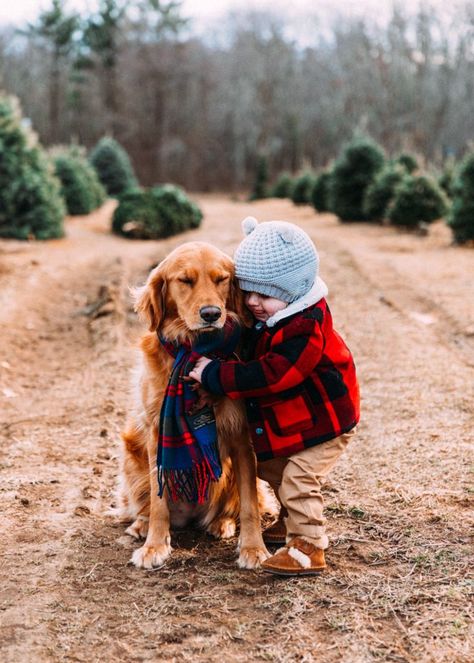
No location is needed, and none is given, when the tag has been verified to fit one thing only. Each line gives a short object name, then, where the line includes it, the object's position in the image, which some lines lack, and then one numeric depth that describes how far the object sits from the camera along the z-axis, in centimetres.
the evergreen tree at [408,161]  2076
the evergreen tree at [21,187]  1395
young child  312
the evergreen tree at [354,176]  1820
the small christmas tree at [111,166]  2481
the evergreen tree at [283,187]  3212
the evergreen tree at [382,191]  1709
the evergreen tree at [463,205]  1364
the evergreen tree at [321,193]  2028
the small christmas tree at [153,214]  1492
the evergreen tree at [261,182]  3644
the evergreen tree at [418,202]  1566
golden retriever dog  320
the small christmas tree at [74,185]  1836
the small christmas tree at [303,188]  2353
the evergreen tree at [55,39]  4175
